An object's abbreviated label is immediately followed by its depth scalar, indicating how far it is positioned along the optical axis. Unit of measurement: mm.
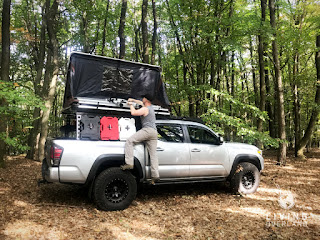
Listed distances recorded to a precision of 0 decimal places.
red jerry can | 5249
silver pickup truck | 4707
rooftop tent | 6102
